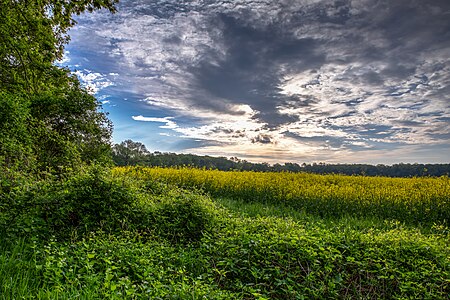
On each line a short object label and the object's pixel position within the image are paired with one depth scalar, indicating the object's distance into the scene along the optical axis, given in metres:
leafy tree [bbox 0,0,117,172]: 8.59
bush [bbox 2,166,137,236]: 5.82
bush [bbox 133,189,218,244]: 6.65
